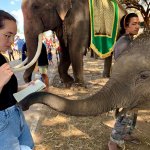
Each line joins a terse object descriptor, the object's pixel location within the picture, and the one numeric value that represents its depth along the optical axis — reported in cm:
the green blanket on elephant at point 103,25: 407
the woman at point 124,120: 210
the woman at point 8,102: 131
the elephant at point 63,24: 388
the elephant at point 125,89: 152
